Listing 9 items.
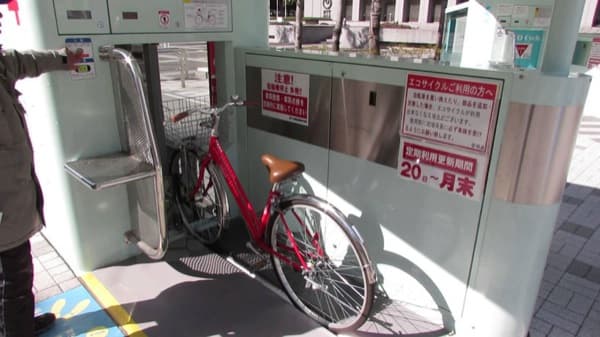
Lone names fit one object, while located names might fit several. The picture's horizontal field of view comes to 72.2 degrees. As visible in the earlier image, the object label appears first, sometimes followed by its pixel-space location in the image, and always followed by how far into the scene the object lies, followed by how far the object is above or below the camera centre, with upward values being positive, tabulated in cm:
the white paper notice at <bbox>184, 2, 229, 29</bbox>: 311 +16
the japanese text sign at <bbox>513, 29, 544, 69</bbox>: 450 -2
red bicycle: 257 -138
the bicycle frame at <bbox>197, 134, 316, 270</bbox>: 276 -117
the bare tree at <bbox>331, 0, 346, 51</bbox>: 1662 +59
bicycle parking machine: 206 -62
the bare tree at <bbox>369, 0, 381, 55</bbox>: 1344 +46
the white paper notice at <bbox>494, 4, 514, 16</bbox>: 461 +36
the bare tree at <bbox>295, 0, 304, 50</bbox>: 1699 +61
